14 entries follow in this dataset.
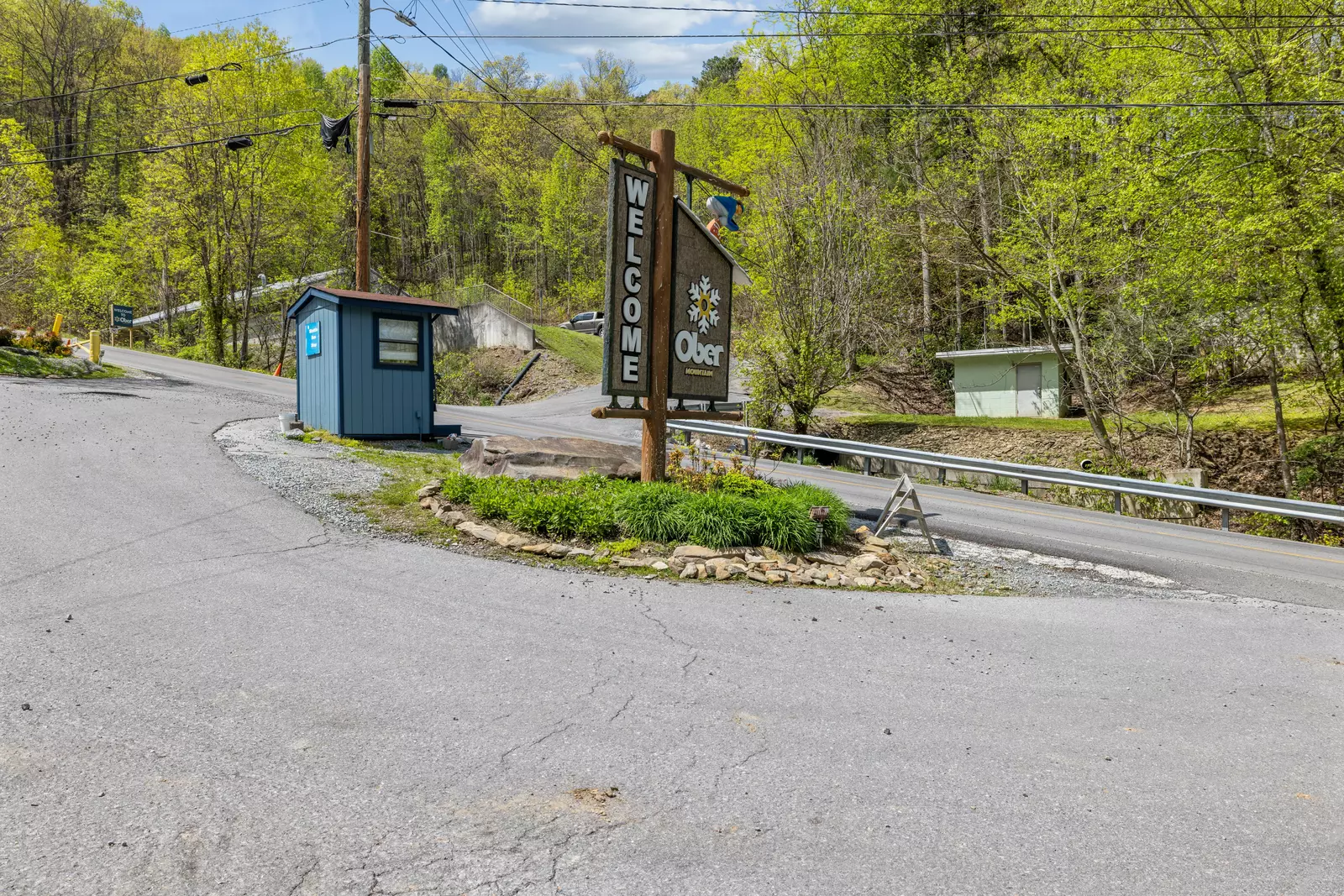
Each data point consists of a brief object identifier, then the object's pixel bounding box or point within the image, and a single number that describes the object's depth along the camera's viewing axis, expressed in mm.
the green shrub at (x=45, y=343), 20141
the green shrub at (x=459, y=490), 8742
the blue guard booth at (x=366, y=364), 13156
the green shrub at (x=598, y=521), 7887
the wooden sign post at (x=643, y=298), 8656
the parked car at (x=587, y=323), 44531
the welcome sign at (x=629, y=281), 8578
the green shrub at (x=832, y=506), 8320
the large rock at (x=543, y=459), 9719
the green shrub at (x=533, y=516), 7906
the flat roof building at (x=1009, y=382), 25672
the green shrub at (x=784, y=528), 7949
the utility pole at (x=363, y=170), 18578
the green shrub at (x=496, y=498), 8125
